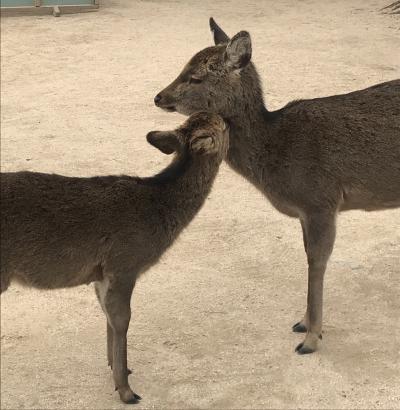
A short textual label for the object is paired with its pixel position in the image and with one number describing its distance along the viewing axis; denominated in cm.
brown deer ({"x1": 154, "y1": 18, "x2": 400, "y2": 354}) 529
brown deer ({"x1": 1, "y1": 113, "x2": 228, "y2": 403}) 432
